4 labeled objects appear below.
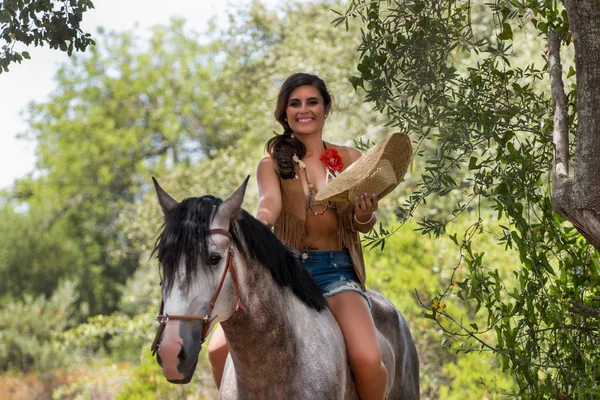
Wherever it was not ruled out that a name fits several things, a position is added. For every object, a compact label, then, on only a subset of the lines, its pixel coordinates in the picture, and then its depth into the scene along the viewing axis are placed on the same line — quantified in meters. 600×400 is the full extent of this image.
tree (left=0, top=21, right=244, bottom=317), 69.93
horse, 6.21
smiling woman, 8.02
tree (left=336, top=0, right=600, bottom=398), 8.42
